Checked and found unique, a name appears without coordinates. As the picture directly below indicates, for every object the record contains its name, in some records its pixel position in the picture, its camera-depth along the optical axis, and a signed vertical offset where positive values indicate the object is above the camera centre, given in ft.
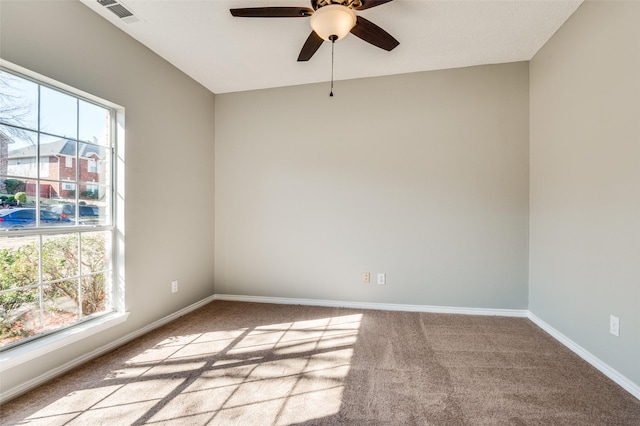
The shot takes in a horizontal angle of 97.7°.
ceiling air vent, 6.83 +5.18
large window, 5.74 +0.13
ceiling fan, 5.69 +4.22
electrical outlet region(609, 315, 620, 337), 6.11 -2.47
